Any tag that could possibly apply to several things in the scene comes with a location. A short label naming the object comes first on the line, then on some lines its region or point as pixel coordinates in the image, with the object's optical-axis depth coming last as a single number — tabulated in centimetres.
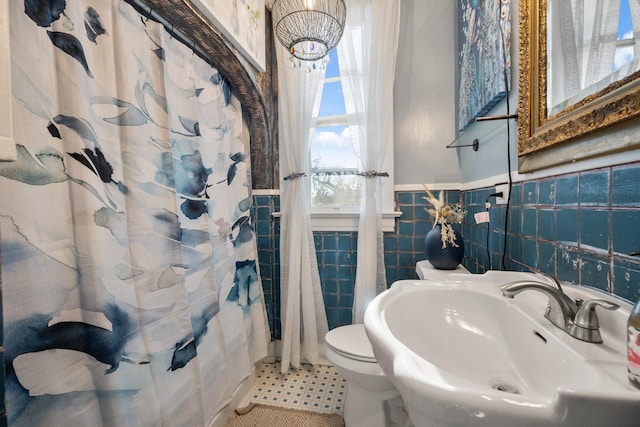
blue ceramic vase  136
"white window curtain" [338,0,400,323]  167
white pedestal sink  33
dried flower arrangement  135
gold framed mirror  52
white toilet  117
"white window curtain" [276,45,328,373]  175
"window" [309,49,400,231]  191
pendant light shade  134
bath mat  139
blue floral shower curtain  67
